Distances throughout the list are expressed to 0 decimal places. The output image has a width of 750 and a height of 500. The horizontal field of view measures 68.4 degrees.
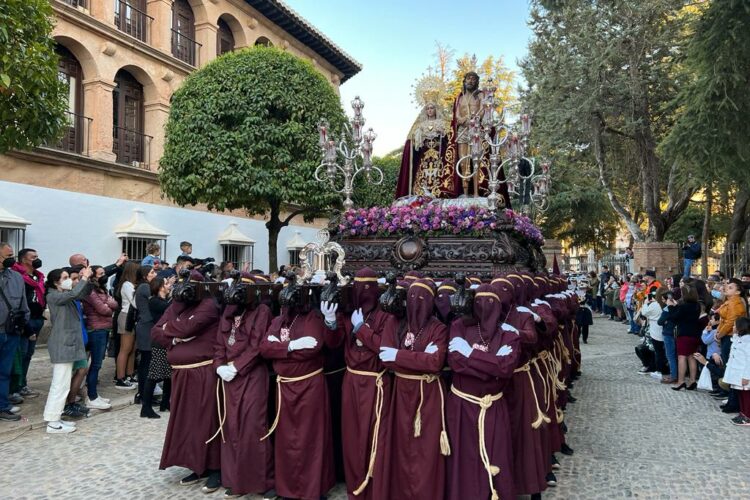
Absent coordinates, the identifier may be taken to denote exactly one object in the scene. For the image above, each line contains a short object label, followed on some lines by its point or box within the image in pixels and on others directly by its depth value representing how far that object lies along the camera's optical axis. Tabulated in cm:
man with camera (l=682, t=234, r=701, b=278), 1823
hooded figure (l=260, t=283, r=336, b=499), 460
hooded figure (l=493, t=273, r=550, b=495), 446
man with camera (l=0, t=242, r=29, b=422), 676
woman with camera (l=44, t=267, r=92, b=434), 657
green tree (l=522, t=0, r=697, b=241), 1870
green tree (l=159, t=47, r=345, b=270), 1464
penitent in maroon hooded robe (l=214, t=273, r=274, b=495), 473
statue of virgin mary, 1084
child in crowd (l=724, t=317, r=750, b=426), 695
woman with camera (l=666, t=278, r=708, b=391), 868
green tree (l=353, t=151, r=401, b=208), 1777
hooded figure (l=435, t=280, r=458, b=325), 455
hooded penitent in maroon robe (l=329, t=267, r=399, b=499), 445
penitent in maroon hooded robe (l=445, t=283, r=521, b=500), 405
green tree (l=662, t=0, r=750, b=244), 1028
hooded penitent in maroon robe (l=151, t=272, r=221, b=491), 500
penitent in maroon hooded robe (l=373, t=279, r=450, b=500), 416
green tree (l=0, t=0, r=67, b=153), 667
